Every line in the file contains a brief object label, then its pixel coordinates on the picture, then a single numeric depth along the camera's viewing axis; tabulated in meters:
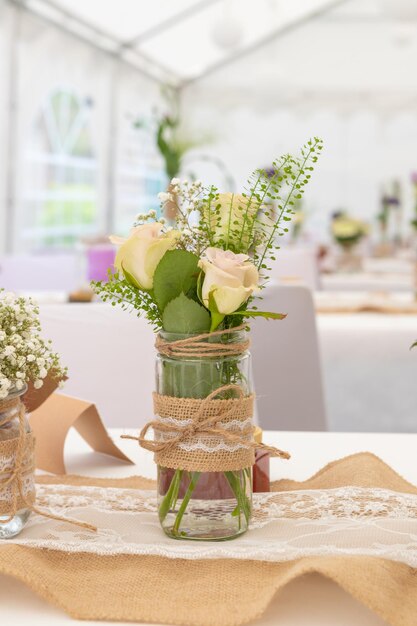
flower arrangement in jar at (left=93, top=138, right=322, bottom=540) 0.81
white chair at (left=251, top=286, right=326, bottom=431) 2.10
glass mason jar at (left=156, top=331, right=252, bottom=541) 0.82
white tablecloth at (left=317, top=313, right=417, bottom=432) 2.74
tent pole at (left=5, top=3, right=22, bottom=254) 6.46
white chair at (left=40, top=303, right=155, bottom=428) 1.69
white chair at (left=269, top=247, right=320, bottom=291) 4.01
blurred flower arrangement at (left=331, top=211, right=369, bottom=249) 4.22
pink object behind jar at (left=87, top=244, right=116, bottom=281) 2.58
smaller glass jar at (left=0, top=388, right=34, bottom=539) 0.80
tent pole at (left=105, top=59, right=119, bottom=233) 8.86
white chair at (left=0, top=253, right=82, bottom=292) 3.75
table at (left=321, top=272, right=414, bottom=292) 4.04
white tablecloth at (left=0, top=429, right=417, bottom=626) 0.69
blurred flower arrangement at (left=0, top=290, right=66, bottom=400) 0.79
